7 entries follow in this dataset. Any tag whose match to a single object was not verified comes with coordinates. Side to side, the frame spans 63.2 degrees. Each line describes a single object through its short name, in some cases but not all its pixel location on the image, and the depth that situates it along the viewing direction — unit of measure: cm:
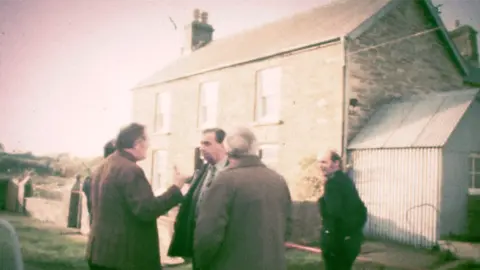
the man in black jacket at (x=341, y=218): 405
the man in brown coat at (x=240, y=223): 272
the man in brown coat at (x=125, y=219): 308
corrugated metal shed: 965
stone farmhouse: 1193
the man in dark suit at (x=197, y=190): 348
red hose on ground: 808
